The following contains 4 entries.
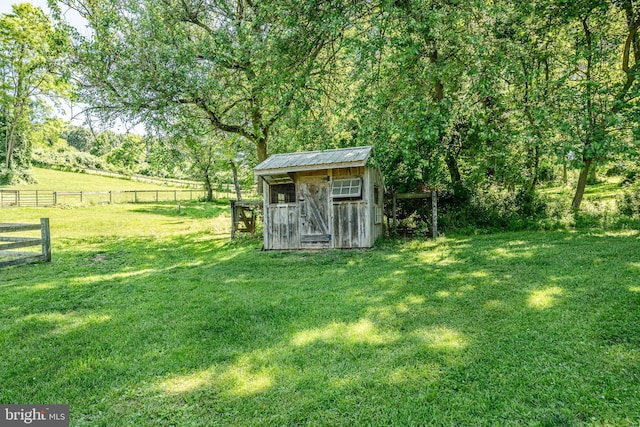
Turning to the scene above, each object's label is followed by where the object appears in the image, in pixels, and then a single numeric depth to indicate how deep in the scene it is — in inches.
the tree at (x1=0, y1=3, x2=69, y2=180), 937.5
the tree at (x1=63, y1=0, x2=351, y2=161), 386.3
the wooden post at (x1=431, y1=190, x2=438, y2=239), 413.1
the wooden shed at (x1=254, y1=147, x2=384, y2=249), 380.2
